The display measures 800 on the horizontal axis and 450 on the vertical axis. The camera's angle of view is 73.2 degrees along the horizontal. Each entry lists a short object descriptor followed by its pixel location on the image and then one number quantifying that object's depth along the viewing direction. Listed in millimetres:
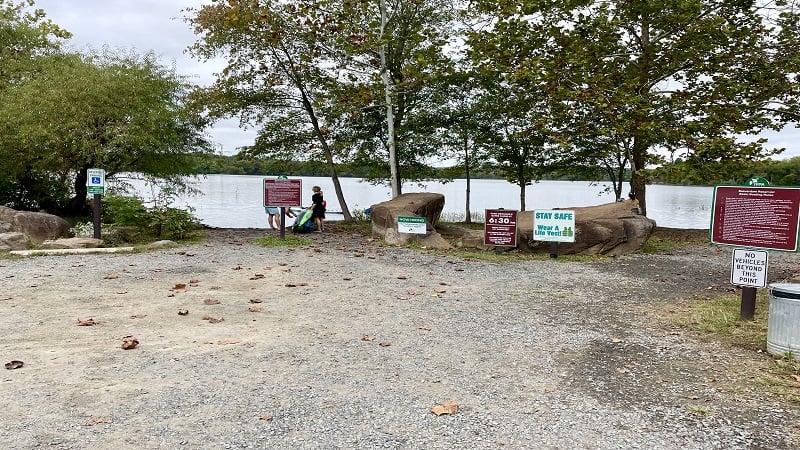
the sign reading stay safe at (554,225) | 11594
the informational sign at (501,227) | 11898
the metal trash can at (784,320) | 4641
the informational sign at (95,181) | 11531
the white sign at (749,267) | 5762
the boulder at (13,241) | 10625
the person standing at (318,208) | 15297
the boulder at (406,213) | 12961
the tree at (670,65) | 11305
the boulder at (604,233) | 11945
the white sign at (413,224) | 12664
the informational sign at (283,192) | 13266
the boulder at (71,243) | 10773
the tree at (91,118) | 12578
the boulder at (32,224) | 11570
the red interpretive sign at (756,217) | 5578
